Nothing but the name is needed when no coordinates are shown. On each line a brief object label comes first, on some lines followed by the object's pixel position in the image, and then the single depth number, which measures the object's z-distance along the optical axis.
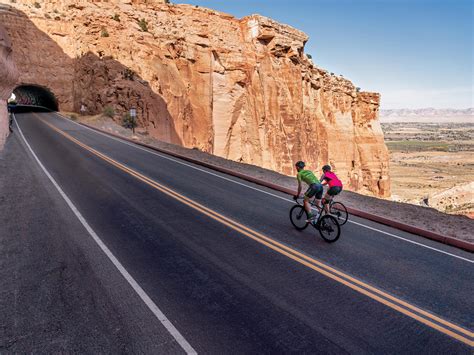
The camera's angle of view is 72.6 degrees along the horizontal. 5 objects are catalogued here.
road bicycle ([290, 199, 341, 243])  8.10
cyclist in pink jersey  8.74
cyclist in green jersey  8.75
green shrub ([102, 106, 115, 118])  34.72
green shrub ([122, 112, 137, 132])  33.09
